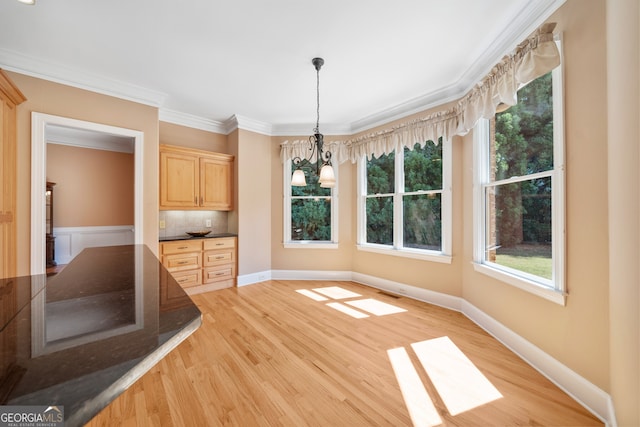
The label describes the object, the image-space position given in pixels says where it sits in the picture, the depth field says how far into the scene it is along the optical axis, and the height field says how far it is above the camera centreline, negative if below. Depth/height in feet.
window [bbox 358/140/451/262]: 11.14 +0.60
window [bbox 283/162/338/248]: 15.28 +0.09
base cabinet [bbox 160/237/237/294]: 12.08 -2.40
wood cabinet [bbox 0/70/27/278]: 7.66 +1.34
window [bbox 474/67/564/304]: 6.20 +0.66
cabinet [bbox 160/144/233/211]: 12.38 +1.88
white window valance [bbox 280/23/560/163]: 6.04 +3.79
